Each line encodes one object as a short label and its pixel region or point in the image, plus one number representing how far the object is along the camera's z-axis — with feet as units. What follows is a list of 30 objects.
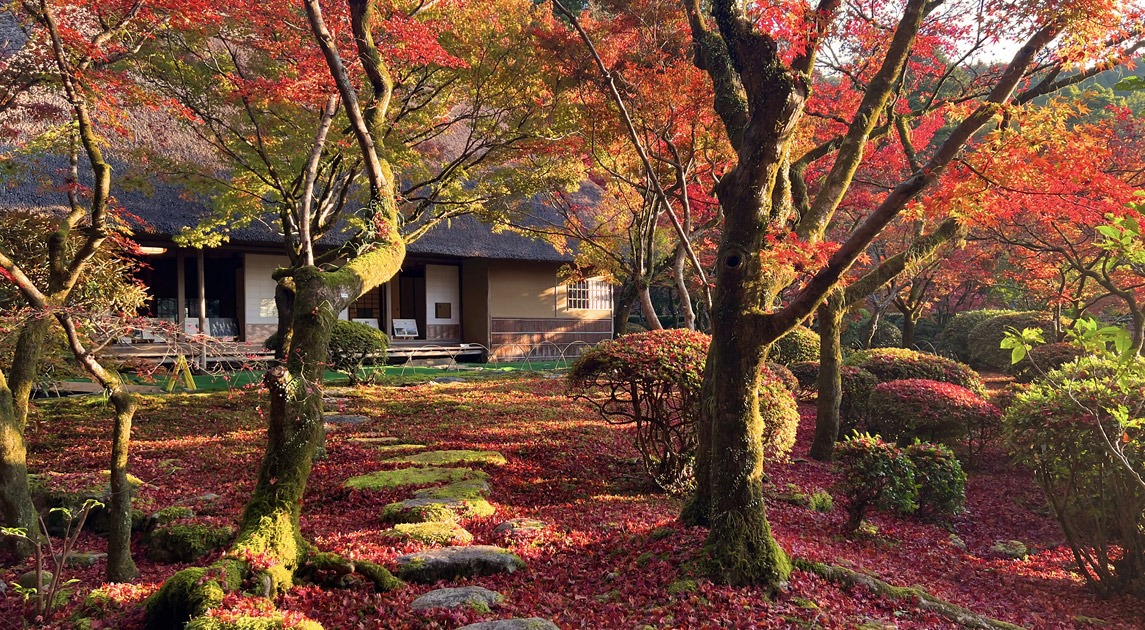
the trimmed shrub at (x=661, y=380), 17.80
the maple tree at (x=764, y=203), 12.80
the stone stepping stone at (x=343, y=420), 27.94
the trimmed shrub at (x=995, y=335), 49.49
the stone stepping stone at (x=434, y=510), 16.03
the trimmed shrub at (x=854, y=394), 30.19
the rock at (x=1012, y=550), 19.65
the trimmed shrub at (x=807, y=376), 36.78
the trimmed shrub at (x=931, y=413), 26.66
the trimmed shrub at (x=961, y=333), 55.06
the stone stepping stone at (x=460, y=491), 17.84
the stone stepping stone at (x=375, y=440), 24.73
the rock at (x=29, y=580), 12.60
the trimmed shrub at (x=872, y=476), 19.81
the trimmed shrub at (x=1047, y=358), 36.88
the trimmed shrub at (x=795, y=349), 38.32
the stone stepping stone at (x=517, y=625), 10.43
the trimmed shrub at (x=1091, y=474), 16.37
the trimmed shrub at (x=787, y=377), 28.73
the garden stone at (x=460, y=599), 11.49
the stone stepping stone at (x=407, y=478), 19.08
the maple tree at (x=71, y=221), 12.53
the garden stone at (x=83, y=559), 14.57
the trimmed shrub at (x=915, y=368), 31.89
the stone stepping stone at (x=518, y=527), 15.60
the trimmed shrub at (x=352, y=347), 37.32
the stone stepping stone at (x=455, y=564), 12.94
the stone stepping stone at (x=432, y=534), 14.51
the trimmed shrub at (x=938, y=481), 21.20
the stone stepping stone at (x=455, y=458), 21.85
